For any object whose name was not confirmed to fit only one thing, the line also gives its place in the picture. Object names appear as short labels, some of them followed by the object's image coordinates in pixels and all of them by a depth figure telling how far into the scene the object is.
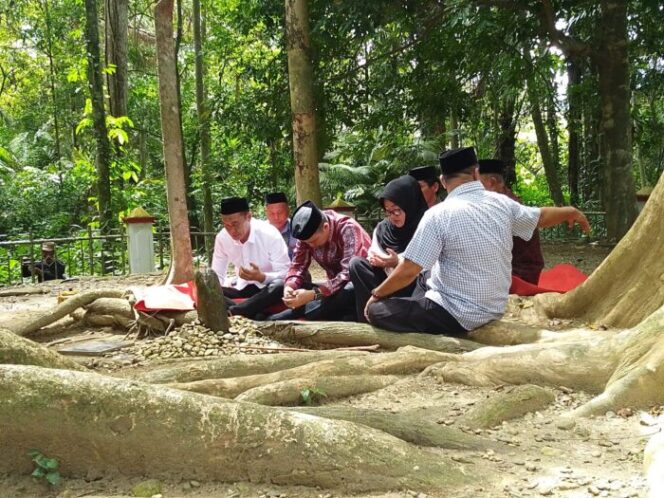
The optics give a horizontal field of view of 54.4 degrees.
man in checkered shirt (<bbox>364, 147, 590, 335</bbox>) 4.45
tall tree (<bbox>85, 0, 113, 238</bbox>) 11.91
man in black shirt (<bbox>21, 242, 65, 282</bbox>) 11.28
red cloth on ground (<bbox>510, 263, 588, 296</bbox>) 5.88
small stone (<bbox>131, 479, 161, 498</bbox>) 2.23
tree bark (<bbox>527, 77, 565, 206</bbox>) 16.33
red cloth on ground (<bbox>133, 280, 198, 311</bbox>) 5.71
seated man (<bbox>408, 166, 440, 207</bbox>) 5.98
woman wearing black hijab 5.12
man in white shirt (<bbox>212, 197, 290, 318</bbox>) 6.55
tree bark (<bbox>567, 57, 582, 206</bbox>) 12.00
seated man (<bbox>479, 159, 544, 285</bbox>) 6.22
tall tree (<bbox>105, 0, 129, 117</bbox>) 13.13
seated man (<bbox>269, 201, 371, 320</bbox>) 5.47
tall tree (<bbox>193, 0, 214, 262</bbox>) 15.16
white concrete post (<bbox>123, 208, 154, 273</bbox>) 10.63
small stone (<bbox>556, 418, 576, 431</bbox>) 2.87
